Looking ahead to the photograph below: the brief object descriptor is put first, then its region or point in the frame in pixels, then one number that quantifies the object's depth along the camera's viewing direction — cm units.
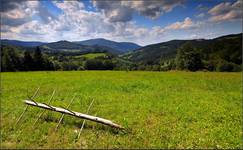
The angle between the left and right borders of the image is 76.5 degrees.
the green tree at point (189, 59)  5494
